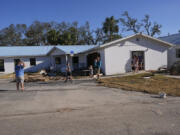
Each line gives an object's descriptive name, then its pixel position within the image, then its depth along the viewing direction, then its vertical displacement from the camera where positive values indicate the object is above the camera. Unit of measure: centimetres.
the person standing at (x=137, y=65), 1421 +9
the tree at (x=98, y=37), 4003 +847
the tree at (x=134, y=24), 3666 +1106
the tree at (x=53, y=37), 3253 +712
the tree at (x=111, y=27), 3273 +926
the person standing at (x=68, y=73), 1085 -42
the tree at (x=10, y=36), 4253 +990
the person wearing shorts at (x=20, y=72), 798 -18
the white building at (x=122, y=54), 1397 +145
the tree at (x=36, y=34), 4112 +997
